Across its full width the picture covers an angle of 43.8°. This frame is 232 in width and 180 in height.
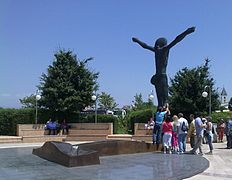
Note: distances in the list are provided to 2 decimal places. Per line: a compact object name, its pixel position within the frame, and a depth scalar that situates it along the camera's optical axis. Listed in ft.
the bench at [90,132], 61.43
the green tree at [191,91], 77.76
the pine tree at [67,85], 71.94
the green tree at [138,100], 153.69
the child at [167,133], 36.41
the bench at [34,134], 57.88
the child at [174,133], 37.96
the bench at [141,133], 57.15
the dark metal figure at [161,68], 50.30
